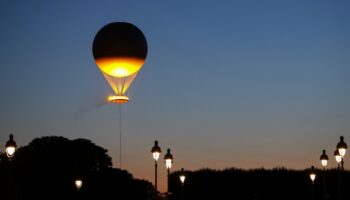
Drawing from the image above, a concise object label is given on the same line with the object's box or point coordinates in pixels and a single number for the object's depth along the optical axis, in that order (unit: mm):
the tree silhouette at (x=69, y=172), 77688
